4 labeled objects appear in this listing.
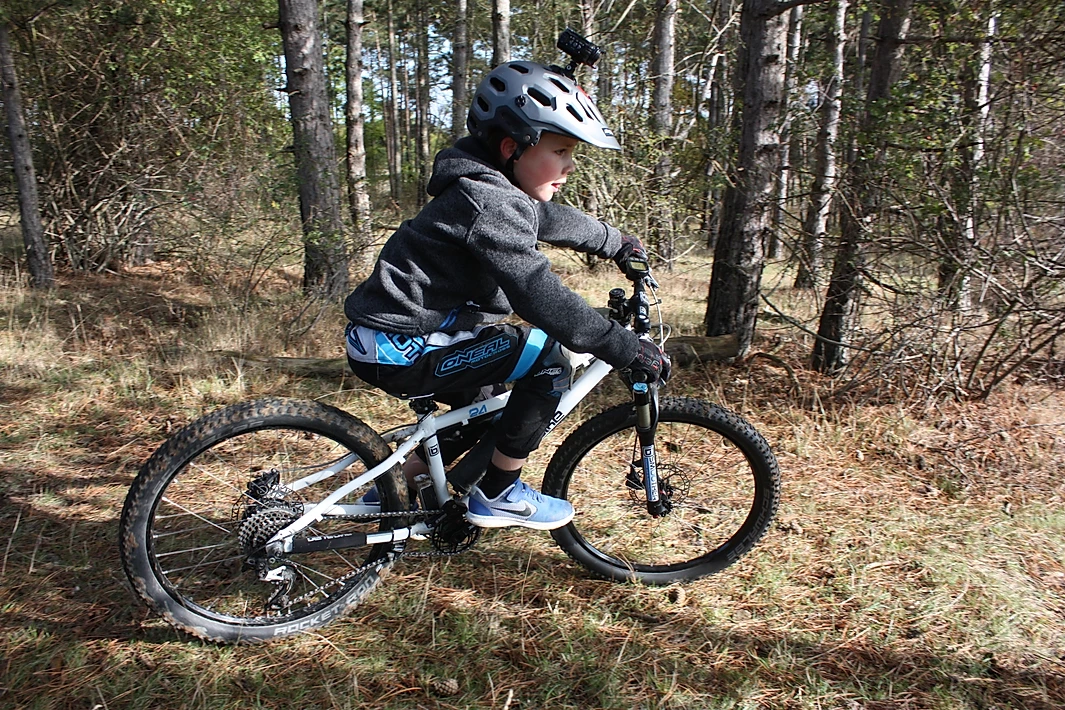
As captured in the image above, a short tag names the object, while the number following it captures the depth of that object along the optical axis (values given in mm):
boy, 2336
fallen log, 5090
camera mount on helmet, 2504
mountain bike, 2467
